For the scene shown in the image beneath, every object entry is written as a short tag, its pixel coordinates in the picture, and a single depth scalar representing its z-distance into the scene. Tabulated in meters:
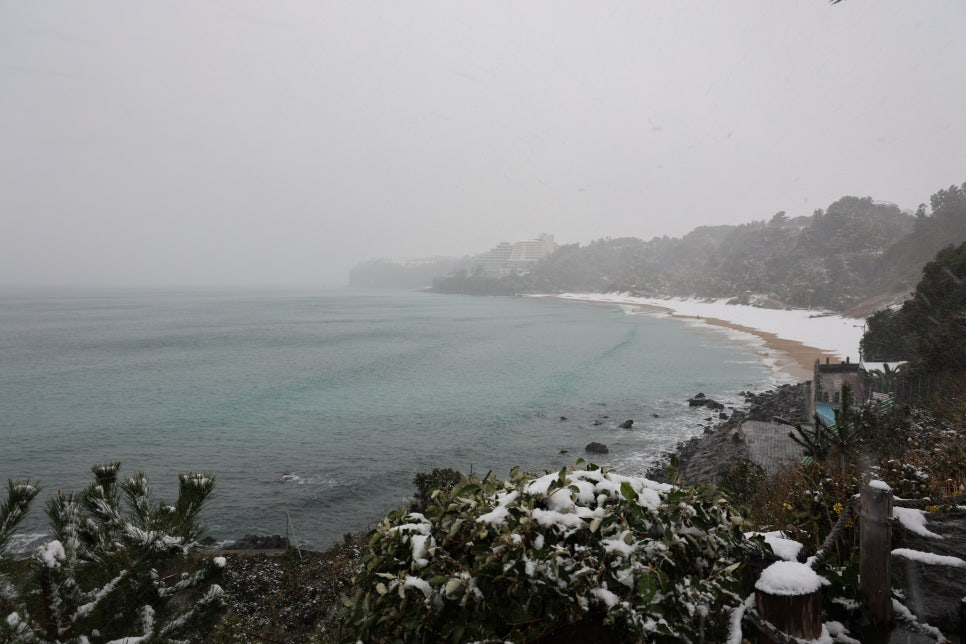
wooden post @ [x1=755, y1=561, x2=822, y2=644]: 2.18
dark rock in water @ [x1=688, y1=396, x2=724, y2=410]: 29.83
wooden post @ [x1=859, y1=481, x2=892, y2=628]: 2.51
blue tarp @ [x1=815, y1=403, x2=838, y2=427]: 17.75
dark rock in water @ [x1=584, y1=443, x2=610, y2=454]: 22.86
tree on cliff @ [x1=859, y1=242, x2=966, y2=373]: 17.67
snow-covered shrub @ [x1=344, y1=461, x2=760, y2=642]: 1.89
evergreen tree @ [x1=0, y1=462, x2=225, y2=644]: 3.16
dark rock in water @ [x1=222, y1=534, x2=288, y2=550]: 14.88
